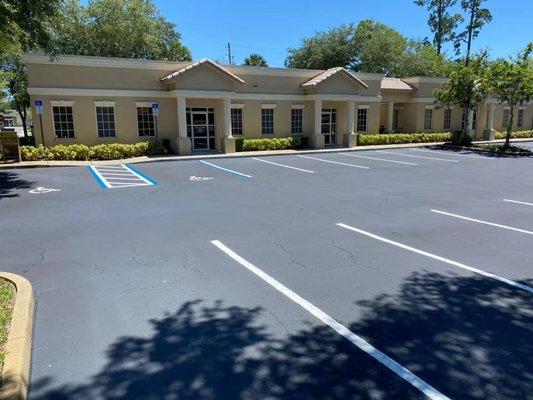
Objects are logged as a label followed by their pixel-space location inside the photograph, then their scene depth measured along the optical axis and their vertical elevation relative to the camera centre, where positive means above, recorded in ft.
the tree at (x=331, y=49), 144.15 +25.64
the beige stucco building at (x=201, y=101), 68.28 +4.73
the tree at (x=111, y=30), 110.52 +25.54
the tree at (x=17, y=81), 106.56 +12.41
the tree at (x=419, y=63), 142.61 +20.94
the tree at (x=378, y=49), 139.44 +24.76
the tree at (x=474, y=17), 155.43 +38.82
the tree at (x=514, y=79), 78.64 +8.22
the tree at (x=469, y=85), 85.51 +7.85
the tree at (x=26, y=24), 41.50 +10.72
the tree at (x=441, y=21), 163.12 +39.71
